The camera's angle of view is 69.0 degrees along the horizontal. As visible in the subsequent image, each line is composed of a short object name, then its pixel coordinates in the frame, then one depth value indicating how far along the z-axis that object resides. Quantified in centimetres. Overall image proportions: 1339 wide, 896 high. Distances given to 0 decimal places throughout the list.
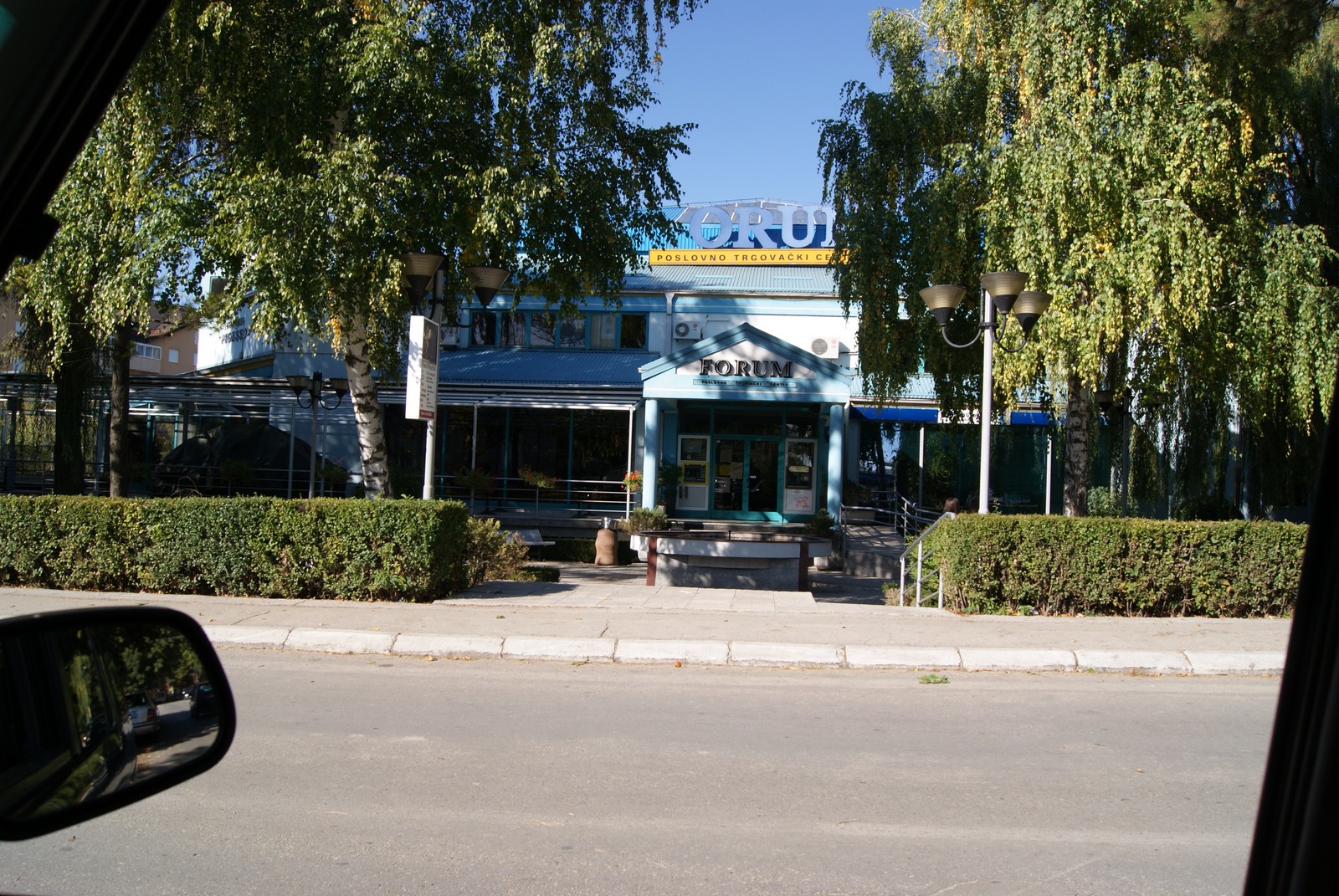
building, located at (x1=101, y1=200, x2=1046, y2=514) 2277
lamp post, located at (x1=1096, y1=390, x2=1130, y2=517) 1797
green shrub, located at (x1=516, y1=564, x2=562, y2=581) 1498
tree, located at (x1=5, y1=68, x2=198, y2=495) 1257
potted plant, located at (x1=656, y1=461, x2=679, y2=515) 2482
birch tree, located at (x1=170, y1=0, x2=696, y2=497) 1229
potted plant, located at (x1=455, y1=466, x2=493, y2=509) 2467
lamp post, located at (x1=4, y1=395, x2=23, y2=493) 2366
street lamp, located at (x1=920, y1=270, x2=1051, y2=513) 1233
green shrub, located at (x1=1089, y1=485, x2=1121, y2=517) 2394
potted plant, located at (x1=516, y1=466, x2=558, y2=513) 2452
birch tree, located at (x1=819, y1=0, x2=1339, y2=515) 1360
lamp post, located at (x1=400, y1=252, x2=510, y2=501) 1141
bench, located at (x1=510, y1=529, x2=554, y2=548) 2019
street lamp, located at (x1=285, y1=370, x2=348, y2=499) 1991
